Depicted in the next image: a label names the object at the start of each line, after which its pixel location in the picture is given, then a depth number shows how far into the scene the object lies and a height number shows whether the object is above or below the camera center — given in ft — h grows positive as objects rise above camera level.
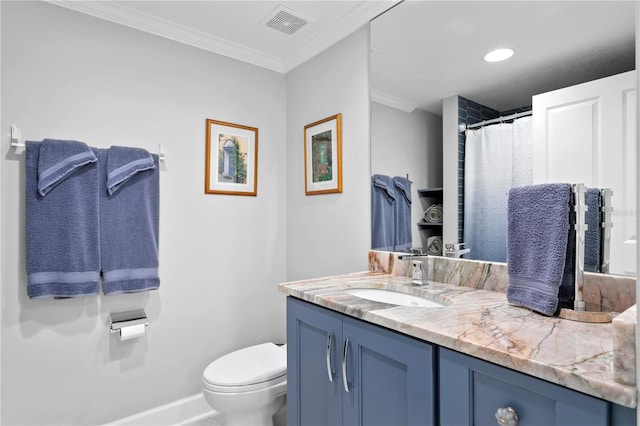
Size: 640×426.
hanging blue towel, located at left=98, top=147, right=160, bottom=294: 6.08 -0.09
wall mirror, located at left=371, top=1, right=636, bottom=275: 3.75 +2.00
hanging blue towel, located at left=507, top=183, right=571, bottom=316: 3.44 -0.33
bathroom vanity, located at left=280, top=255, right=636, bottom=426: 2.33 -1.28
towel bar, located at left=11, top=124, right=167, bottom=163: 5.41 +1.21
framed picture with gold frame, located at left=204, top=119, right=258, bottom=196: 7.41 +1.22
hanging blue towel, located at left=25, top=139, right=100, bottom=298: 5.46 -0.08
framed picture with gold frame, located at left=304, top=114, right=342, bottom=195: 6.89 +1.20
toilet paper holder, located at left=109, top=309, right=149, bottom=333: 6.07 -1.89
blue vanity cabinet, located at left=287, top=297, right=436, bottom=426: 3.22 -1.77
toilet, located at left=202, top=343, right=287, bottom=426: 5.47 -2.83
